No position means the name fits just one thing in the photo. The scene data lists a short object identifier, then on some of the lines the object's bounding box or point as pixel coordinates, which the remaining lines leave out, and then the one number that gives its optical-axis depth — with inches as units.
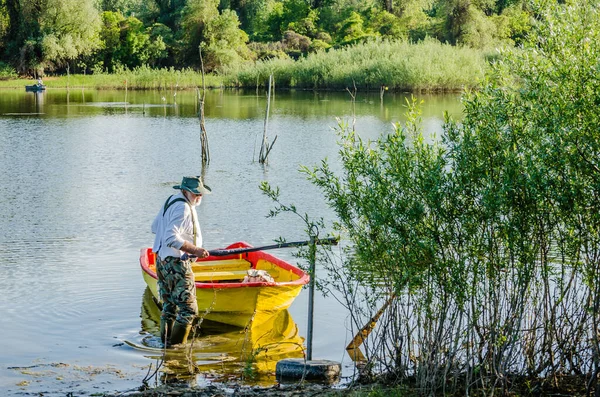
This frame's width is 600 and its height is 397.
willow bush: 299.9
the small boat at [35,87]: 2596.0
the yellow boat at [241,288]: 444.8
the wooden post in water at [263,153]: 1143.2
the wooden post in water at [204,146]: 1064.7
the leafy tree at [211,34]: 3056.1
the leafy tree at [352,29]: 3152.1
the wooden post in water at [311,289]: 341.4
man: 385.7
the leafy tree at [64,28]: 2800.2
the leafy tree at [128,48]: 3100.4
